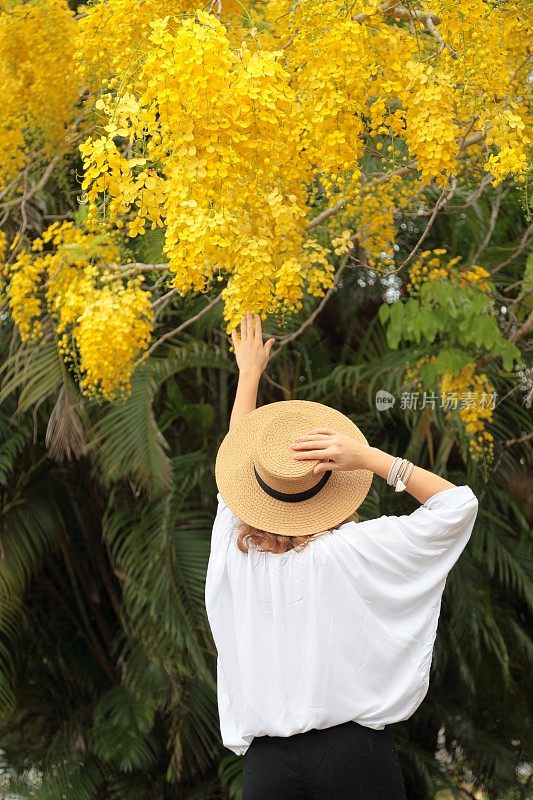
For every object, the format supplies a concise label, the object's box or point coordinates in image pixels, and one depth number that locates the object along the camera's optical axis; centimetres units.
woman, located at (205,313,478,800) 374
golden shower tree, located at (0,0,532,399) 599
